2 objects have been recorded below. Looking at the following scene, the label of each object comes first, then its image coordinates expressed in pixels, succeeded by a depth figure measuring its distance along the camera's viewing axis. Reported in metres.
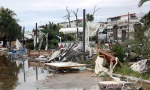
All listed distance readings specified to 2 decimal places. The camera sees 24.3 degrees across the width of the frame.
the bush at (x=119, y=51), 22.59
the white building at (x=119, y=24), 60.21
